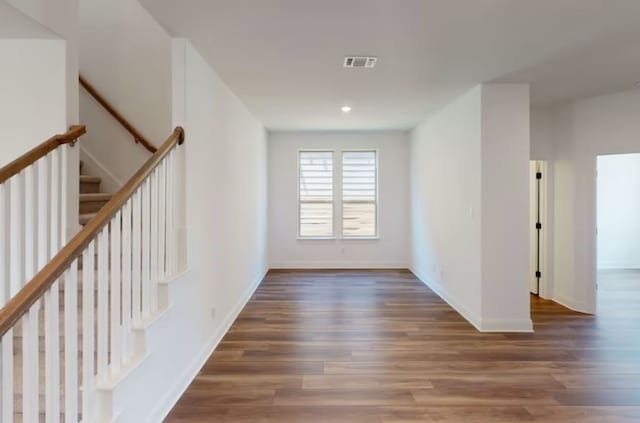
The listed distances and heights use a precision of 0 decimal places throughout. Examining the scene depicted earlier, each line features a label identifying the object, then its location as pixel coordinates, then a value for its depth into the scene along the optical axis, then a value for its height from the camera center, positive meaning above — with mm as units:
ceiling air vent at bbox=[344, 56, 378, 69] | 3223 +1237
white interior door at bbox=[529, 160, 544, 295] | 5312 -290
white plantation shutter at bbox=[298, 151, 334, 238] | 7375 +162
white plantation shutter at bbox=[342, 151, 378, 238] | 7387 +139
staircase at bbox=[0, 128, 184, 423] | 1379 -357
